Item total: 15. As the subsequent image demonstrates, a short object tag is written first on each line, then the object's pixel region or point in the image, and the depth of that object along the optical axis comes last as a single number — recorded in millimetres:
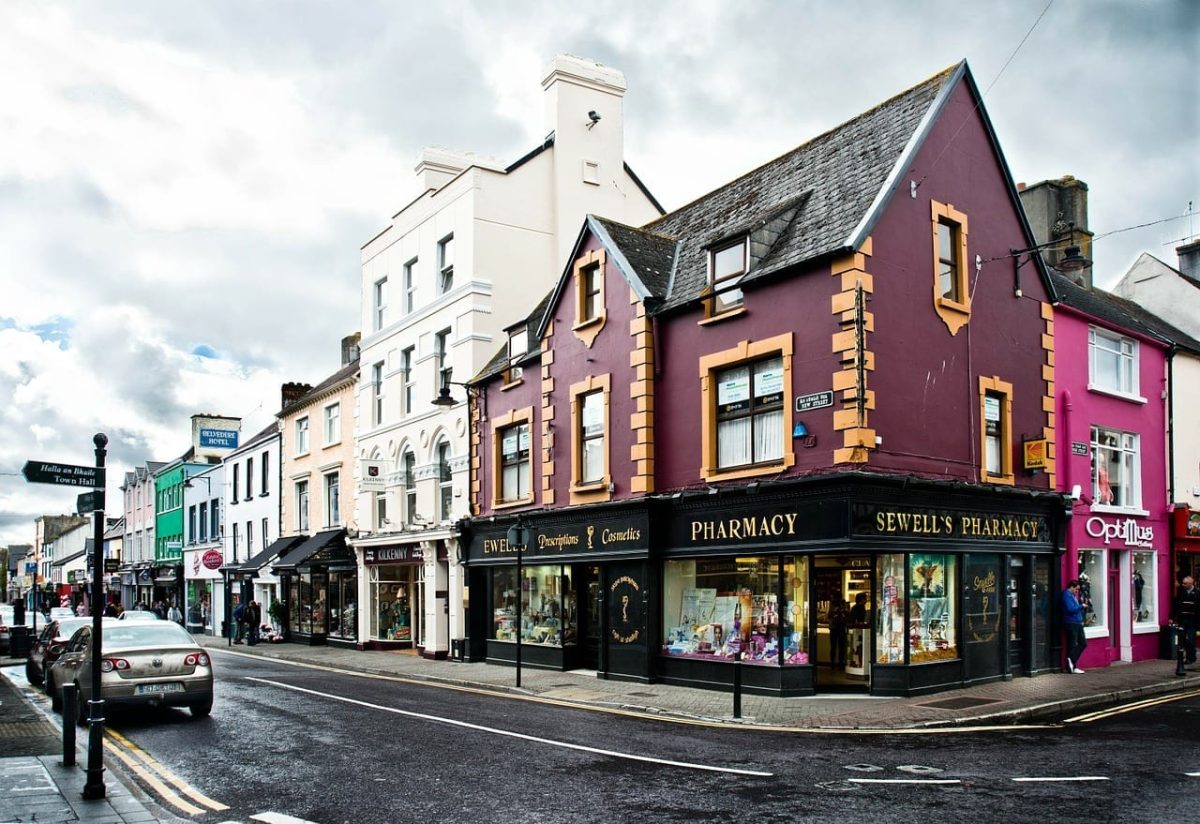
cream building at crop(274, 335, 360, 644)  34938
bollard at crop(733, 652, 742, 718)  14742
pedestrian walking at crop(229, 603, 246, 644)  37541
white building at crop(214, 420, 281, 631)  42062
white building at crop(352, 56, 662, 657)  28469
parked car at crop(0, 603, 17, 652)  32906
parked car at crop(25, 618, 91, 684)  18641
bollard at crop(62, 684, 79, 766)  10820
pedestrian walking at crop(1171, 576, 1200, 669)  20217
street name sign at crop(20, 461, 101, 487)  10242
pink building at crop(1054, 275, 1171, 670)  21719
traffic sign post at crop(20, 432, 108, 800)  9383
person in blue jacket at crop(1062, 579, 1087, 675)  20125
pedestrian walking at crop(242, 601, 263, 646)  36500
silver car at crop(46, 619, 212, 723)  14531
